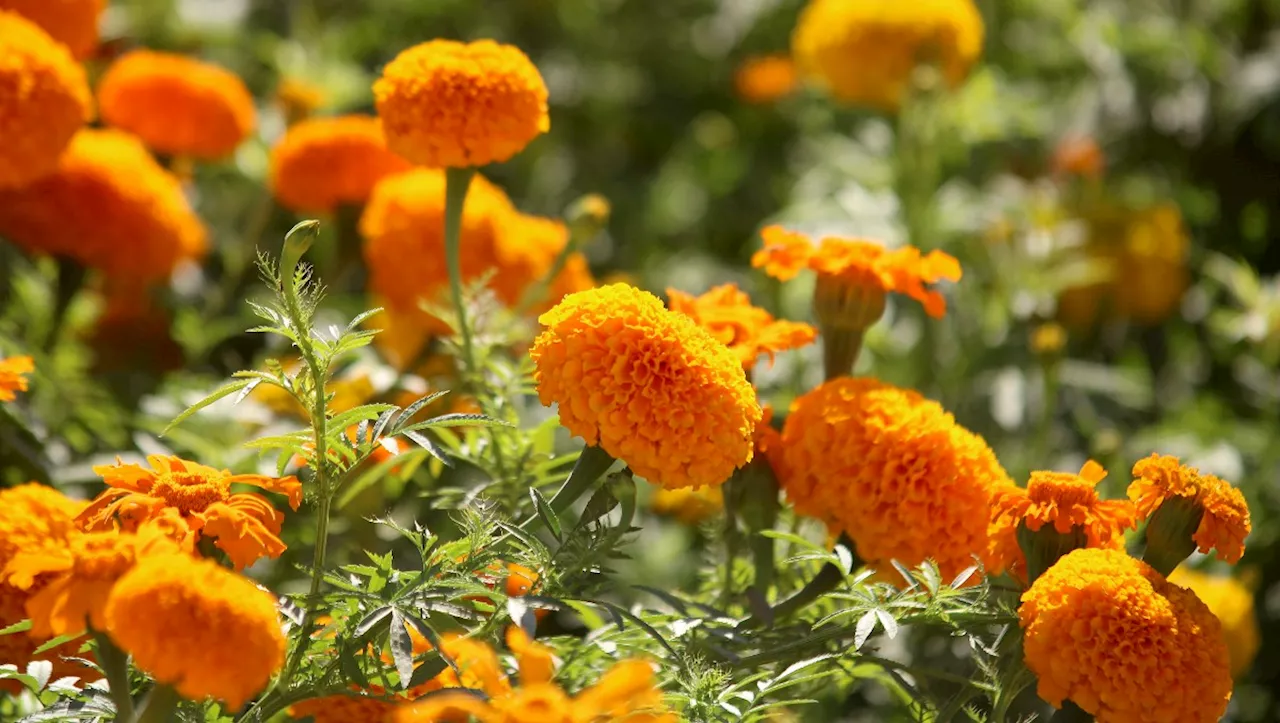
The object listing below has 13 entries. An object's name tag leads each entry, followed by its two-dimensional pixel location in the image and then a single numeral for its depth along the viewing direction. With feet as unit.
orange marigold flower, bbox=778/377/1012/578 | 6.09
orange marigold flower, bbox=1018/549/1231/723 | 5.87
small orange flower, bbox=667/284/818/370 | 6.16
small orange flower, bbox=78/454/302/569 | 5.83
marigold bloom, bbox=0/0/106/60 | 6.92
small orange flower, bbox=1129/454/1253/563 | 5.99
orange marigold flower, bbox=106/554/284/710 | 5.62
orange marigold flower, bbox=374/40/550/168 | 6.17
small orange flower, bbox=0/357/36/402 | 6.06
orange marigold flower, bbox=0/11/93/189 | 6.53
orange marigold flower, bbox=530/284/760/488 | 5.90
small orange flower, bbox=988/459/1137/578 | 5.98
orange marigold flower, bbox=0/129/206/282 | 6.96
